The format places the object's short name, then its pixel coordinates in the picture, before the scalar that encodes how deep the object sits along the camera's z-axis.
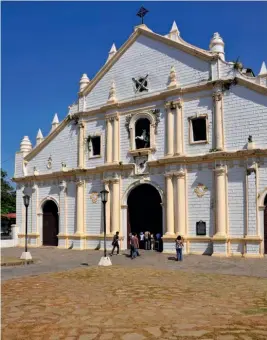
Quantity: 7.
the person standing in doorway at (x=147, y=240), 23.31
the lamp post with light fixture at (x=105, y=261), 17.22
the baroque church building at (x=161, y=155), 20.30
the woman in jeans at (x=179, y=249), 19.02
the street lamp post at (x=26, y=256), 19.84
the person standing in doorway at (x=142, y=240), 23.52
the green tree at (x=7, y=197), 50.28
